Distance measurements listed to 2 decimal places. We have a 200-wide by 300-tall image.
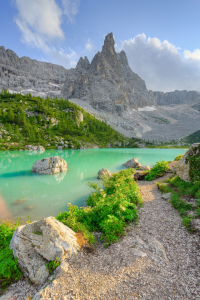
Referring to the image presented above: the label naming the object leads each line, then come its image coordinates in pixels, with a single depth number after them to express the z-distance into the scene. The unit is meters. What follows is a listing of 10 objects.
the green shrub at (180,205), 7.93
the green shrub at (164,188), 11.68
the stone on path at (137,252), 5.10
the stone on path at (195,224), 6.05
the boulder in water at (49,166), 27.86
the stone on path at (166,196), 10.57
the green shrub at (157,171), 18.39
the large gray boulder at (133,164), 30.97
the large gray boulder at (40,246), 4.68
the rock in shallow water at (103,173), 22.84
